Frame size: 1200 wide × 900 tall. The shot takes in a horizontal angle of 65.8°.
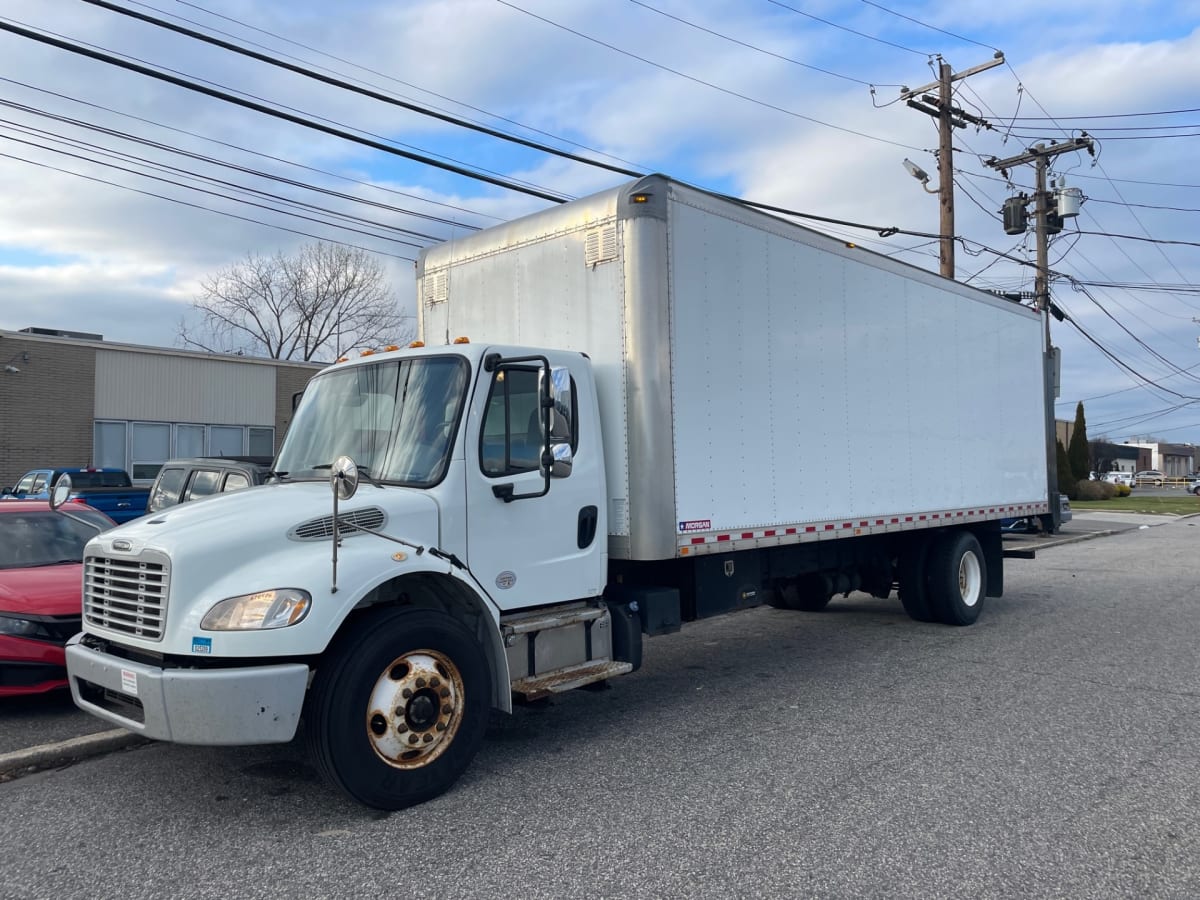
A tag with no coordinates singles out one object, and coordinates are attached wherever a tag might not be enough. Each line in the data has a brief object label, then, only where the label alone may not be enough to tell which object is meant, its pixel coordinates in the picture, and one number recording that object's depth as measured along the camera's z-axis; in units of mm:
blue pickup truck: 13055
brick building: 23031
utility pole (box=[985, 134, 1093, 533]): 25062
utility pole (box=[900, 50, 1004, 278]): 18875
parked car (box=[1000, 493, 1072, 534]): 12542
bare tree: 42500
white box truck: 4469
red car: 6332
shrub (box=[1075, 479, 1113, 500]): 44875
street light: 20719
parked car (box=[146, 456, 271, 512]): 10070
